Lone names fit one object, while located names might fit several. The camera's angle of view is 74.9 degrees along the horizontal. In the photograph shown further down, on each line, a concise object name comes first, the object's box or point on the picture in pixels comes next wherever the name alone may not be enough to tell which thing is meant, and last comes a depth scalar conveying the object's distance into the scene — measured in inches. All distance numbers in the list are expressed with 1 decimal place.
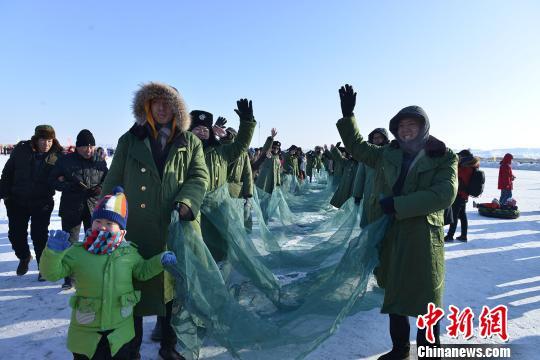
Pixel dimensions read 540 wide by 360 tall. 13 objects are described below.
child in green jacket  83.3
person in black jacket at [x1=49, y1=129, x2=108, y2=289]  164.4
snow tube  379.6
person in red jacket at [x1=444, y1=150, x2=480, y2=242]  262.7
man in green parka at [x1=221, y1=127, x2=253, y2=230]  200.0
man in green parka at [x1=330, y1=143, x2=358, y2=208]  293.9
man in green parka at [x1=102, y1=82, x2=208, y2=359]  98.6
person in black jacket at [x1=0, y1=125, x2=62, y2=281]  176.1
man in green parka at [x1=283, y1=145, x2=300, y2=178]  583.0
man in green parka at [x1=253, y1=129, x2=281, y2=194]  388.8
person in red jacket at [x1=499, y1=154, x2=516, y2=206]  398.9
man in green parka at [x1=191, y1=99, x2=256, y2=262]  134.7
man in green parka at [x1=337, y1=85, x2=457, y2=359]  96.3
